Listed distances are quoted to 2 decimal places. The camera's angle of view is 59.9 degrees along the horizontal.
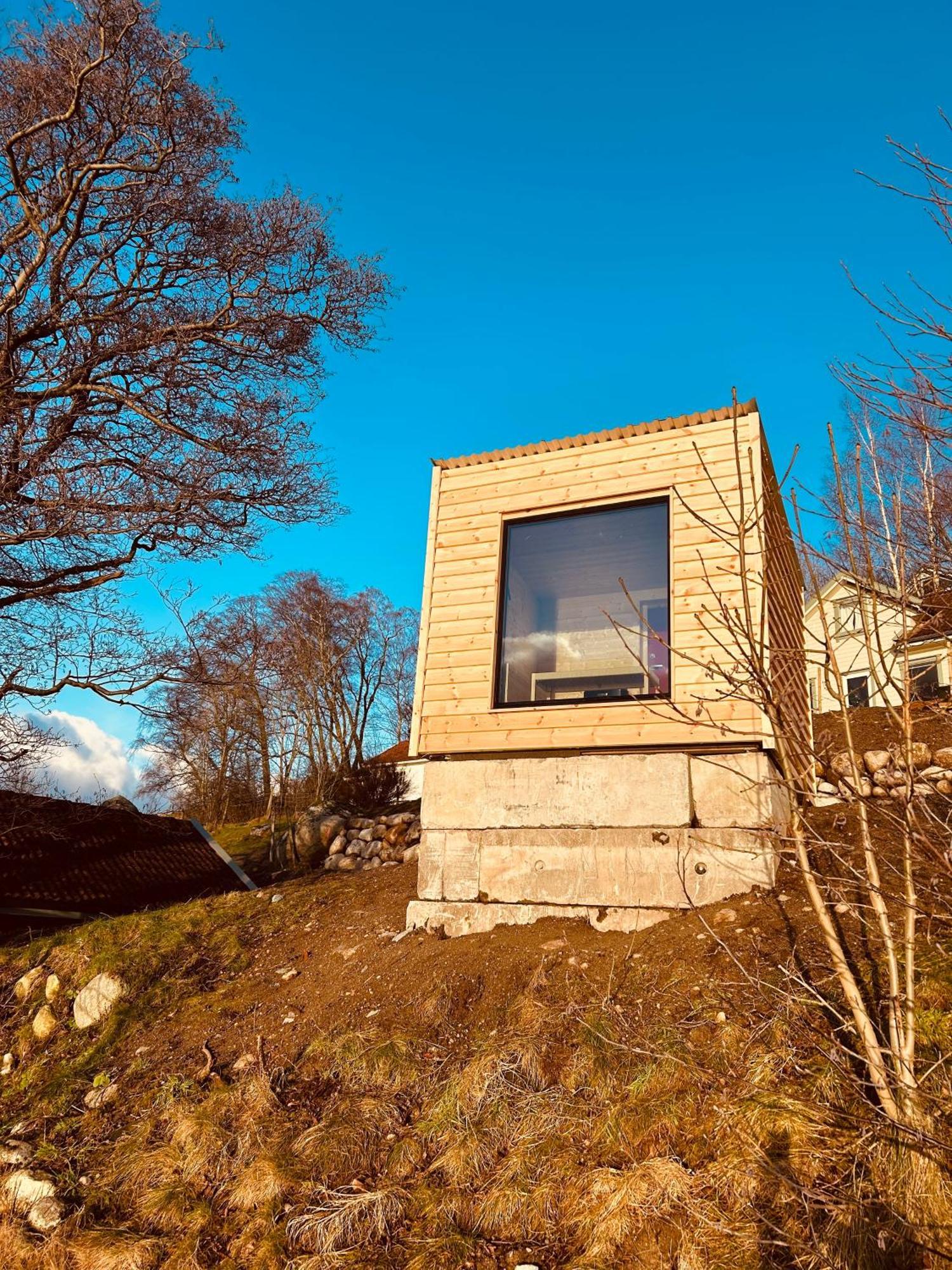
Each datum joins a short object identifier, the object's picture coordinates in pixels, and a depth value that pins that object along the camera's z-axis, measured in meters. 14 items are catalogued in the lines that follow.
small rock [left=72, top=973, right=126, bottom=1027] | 7.58
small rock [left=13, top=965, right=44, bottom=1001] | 8.27
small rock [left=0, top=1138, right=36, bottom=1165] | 5.86
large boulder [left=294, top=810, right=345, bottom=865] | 12.09
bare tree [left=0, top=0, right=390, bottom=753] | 8.66
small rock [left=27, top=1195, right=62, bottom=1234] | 5.14
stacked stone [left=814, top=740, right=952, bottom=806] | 8.06
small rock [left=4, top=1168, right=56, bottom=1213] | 5.40
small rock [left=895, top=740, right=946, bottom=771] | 8.44
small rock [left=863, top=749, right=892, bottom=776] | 9.16
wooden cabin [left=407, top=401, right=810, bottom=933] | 6.73
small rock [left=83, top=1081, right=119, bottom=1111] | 6.30
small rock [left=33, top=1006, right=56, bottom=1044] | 7.63
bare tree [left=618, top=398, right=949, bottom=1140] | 2.79
